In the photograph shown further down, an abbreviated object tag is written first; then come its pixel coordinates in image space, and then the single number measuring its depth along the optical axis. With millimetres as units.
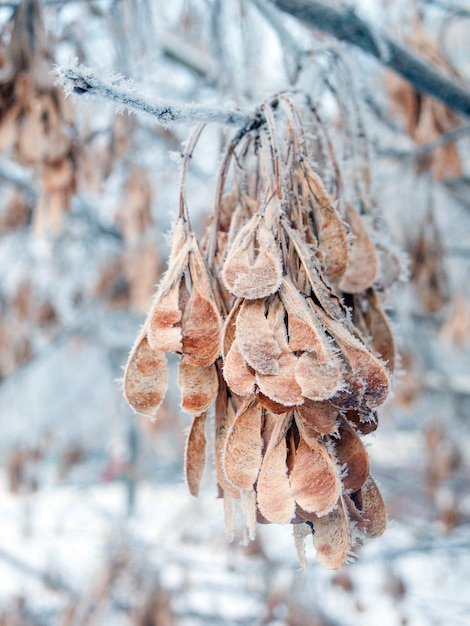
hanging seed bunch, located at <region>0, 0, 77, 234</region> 1082
